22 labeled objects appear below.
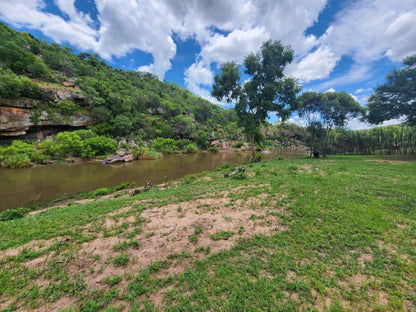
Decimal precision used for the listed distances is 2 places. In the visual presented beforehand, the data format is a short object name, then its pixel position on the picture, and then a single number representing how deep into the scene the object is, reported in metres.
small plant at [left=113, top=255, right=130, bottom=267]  2.54
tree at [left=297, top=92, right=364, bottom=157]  15.93
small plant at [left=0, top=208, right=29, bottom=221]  4.88
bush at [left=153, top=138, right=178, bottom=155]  29.12
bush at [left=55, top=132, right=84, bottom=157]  17.16
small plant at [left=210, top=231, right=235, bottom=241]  3.14
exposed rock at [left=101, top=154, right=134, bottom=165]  17.88
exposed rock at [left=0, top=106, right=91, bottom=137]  16.94
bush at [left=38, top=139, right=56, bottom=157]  16.35
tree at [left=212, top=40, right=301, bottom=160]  14.08
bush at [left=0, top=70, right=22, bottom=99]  16.69
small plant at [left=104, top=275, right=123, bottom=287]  2.17
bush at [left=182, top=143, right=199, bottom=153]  32.97
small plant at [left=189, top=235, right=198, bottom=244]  3.06
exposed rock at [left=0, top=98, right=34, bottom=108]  16.98
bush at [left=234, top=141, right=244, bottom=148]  42.53
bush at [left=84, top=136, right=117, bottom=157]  19.31
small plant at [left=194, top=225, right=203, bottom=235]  3.36
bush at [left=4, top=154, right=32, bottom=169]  13.03
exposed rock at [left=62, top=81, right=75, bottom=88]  27.53
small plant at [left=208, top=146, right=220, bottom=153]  36.41
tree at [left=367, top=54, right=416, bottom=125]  13.09
